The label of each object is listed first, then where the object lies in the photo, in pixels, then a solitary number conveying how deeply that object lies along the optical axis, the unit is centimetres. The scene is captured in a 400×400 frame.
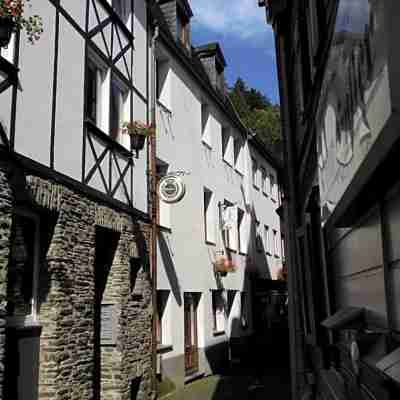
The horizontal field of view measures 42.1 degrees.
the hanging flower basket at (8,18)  522
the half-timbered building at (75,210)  641
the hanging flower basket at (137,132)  987
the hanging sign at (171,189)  1115
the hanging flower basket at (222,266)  1544
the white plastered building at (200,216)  1230
